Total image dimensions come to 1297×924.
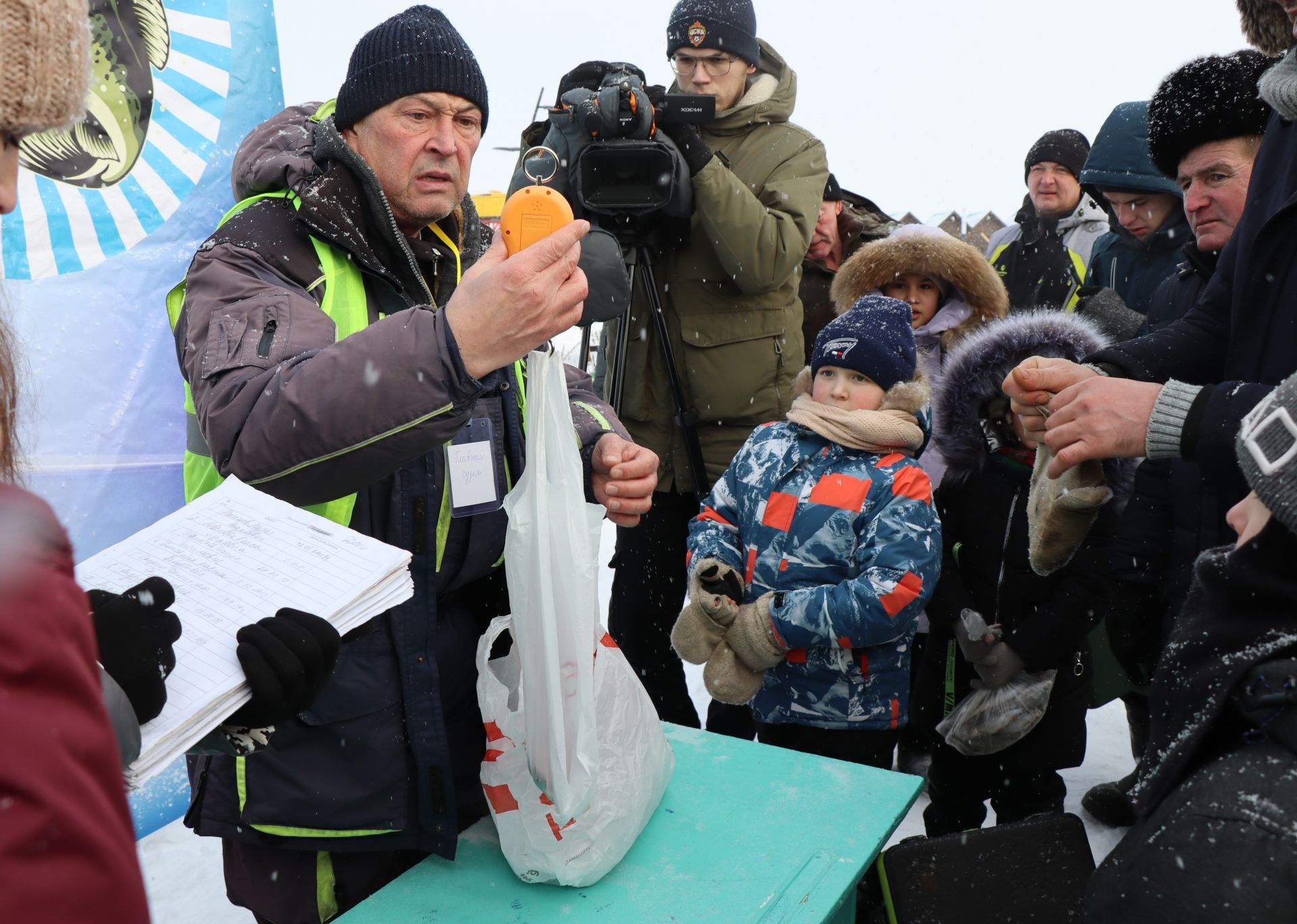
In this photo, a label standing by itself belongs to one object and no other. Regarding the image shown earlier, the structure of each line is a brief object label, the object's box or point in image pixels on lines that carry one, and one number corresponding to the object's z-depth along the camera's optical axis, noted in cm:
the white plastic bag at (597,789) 128
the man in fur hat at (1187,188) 218
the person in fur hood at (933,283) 303
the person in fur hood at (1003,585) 236
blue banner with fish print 240
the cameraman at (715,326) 271
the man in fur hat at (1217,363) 140
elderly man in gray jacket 115
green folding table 125
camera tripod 267
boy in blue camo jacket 211
